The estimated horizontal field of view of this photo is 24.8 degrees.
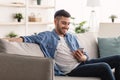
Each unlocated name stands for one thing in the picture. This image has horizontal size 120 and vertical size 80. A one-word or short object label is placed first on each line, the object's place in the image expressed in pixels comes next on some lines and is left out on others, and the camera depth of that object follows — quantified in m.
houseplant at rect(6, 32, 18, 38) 5.19
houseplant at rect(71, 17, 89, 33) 5.51
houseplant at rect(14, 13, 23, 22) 5.26
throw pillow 3.60
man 2.91
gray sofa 1.97
